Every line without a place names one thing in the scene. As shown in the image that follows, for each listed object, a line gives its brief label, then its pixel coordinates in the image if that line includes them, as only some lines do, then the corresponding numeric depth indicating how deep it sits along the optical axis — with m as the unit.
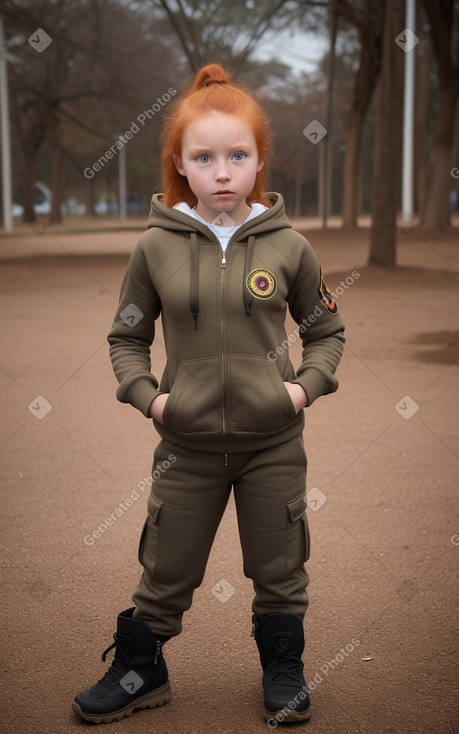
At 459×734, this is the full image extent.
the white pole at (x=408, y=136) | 25.56
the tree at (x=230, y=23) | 23.50
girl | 2.34
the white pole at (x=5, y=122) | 28.19
